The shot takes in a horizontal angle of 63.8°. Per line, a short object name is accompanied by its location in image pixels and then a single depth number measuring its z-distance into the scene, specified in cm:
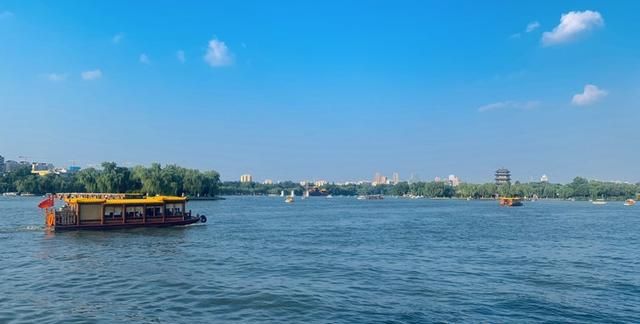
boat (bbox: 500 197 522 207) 15205
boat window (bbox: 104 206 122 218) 5112
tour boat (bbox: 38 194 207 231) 4891
